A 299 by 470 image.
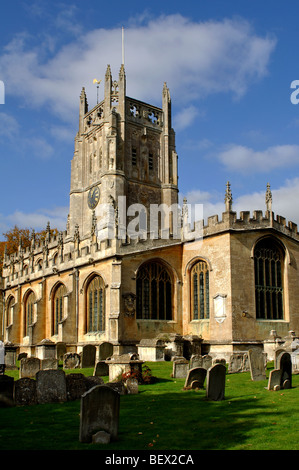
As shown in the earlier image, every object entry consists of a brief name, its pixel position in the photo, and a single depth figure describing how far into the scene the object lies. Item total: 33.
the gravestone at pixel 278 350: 19.73
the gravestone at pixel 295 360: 19.50
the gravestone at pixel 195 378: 14.75
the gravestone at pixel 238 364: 19.23
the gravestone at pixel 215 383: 12.82
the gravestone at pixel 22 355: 28.62
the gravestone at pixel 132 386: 14.45
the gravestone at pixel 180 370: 17.95
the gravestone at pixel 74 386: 13.43
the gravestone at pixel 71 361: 22.80
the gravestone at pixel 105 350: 23.00
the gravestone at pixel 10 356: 24.06
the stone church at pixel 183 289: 26.08
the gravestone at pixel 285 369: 14.43
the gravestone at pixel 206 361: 17.89
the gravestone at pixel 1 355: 16.10
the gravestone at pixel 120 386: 13.60
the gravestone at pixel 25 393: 12.73
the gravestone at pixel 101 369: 17.83
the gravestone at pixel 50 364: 19.17
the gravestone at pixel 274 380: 14.27
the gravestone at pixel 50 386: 12.93
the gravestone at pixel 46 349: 24.83
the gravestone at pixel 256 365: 16.53
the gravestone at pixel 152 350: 23.61
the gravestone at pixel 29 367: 18.33
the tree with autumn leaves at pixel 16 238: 62.14
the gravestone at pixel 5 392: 12.50
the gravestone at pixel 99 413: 8.62
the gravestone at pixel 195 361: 17.80
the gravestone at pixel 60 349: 28.74
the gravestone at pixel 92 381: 13.69
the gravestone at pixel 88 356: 22.42
